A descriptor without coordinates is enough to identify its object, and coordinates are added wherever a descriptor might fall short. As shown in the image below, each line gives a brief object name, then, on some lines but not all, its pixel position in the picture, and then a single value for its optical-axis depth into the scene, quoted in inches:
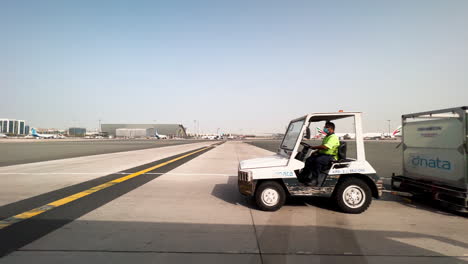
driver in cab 196.5
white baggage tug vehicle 192.5
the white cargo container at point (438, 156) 188.7
